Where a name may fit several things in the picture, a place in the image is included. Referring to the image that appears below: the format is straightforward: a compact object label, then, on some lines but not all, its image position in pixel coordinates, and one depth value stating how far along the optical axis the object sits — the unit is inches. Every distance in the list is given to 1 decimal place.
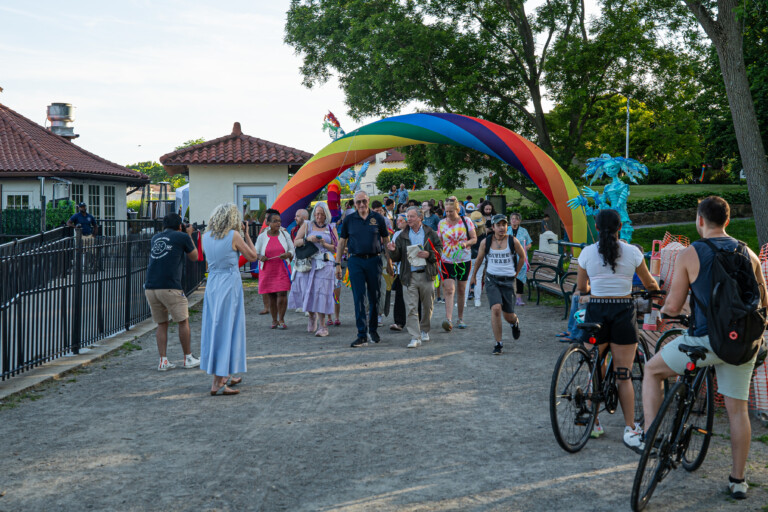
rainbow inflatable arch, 457.7
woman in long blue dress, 289.0
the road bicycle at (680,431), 171.0
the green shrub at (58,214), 925.2
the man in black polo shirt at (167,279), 328.2
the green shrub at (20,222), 906.7
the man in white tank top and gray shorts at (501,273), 374.9
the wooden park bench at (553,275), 489.1
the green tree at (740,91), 593.9
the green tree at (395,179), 2711.6
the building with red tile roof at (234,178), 960.3
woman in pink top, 463.2
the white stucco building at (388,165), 3444.9
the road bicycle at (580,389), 212.2
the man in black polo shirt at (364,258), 402.0
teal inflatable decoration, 376.2
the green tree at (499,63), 891.4
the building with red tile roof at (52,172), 1083.9
